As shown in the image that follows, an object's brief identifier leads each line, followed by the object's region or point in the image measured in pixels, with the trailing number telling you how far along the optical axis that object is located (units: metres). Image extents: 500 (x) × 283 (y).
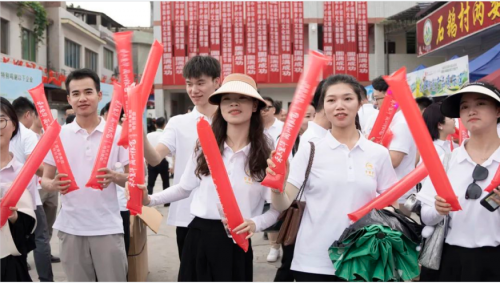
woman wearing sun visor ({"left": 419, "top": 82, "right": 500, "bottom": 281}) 2.05
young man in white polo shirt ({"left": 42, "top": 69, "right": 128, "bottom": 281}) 2.82
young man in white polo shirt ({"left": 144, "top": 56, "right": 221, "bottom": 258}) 3.03
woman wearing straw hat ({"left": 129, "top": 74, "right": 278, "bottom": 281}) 2.31
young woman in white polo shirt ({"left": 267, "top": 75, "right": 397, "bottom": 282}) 2.16
